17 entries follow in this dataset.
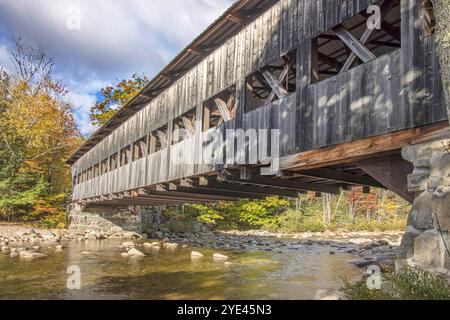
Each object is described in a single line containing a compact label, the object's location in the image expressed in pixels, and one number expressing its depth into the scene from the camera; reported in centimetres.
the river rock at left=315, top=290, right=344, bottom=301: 444
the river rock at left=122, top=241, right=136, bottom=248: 1536
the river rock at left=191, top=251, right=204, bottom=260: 1168
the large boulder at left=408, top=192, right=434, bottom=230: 405
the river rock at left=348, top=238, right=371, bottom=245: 1983
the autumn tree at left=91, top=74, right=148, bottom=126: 3150
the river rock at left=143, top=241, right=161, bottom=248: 1576
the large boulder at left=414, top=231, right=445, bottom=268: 385
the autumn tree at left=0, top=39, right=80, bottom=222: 2241
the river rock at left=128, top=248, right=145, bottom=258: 1215
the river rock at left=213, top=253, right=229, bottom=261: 1106
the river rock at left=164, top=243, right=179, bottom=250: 1513
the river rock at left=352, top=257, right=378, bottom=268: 944
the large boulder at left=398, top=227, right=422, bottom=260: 420
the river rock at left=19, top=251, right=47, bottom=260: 1153
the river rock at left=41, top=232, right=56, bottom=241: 1839
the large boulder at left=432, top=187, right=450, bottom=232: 382
